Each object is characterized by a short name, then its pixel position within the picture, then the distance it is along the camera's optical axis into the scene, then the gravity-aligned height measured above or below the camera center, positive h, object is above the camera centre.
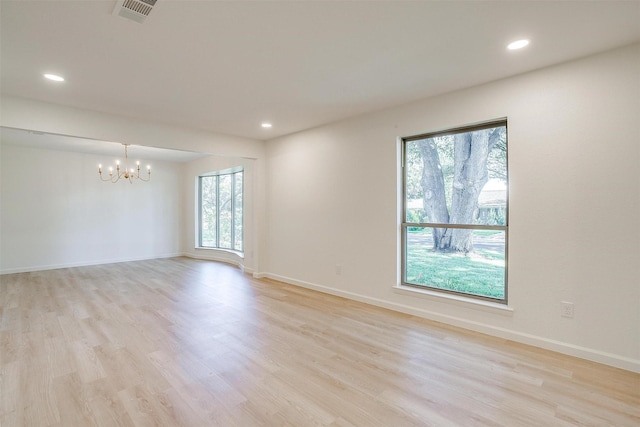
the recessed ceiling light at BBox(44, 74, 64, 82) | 2.79 +1.30
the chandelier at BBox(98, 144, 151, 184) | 7.05 +1.00
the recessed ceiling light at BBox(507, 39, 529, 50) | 2.25 +1.32
